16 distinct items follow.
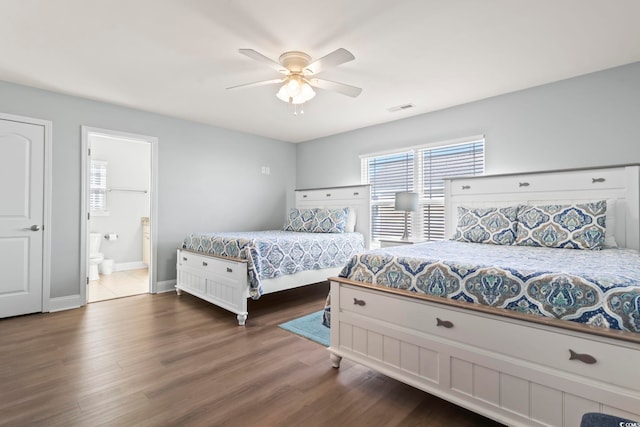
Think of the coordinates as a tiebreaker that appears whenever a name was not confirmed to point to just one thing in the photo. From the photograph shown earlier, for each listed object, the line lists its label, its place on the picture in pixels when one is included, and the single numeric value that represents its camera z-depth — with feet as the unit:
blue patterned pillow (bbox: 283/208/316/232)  15.66
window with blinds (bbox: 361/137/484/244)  12.99
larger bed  4.21
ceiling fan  8.36
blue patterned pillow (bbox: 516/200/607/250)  8.21
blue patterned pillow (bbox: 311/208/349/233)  14.82
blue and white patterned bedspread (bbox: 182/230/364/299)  10.58
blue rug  9.07
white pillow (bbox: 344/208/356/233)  15.35
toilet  16.40
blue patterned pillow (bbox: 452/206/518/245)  9.46
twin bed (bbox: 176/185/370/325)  10.50
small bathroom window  18.20
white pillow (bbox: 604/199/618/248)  8.69
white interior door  10.57
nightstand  13.01
